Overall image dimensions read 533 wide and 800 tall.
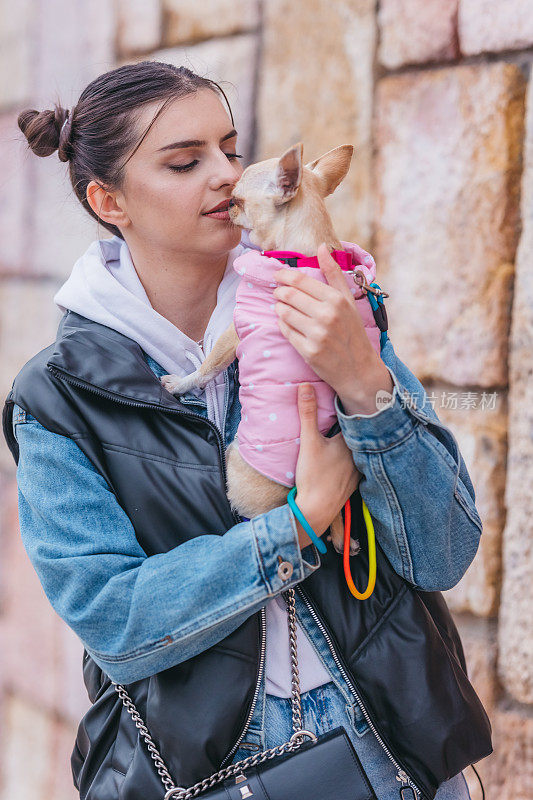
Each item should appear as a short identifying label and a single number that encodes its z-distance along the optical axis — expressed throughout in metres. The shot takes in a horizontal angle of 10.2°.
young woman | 2.89
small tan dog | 3.02
